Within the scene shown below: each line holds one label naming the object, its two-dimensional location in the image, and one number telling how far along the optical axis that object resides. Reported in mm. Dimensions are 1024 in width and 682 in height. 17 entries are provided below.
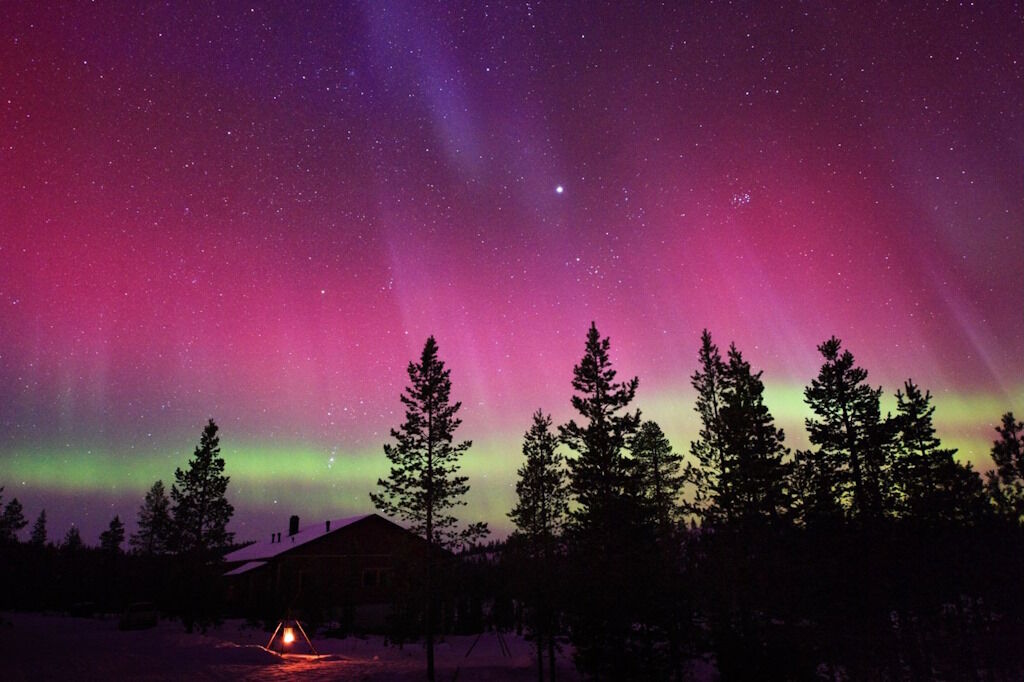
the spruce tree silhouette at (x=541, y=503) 32156
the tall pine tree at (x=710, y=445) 28703
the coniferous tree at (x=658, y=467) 33406
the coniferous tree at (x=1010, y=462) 28234
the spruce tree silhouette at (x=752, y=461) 27641
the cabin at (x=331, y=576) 46000
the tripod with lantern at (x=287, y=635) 31375
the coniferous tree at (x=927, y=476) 28016
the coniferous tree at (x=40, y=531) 115694
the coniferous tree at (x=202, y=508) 42031
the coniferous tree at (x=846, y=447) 26938
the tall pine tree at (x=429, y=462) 27906
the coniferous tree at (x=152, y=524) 53931
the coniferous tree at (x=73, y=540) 98325
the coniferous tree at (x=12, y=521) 67875
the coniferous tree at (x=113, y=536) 87125
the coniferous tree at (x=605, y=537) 23531
